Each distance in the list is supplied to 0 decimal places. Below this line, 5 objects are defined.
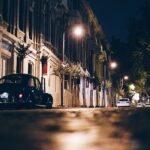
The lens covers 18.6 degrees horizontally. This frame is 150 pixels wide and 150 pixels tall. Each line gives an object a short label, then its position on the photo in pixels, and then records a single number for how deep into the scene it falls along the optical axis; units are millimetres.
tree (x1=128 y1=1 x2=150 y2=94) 52656
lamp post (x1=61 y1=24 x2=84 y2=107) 37594
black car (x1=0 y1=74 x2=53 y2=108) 19609
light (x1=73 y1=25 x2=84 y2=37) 41694
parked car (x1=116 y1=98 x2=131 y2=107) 64062
